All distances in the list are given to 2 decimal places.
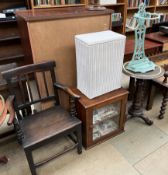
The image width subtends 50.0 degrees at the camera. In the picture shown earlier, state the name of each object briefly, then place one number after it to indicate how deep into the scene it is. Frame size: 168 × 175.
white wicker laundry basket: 1.41
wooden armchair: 1.40
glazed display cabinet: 1.59
